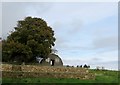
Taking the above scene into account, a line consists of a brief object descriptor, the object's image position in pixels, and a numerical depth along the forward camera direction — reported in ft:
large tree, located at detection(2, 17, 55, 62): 38.67
